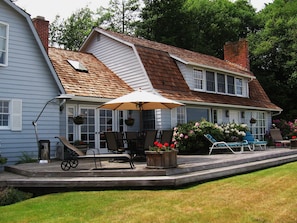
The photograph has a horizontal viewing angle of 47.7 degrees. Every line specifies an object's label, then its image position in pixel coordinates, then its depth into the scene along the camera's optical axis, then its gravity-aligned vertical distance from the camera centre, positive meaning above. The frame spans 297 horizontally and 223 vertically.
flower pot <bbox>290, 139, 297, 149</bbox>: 16.14 -0.58
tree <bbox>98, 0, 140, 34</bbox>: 35.25 +12.60
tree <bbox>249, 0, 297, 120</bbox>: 28.53 +6.35
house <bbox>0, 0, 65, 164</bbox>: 11.23 +1.73
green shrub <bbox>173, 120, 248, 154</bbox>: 14.64 -0.10
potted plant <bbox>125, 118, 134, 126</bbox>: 12.67 +0.48
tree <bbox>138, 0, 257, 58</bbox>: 32.00 +10.99
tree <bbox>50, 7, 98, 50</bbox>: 35.09 +11.33
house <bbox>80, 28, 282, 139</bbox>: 16.09 +2.90
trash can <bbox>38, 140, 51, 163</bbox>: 11.42 -0.56
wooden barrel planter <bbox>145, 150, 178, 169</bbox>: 8.34 -0.65
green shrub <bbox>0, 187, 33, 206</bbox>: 7.33 -1.37
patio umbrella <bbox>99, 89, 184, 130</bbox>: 10.31 +1.00
